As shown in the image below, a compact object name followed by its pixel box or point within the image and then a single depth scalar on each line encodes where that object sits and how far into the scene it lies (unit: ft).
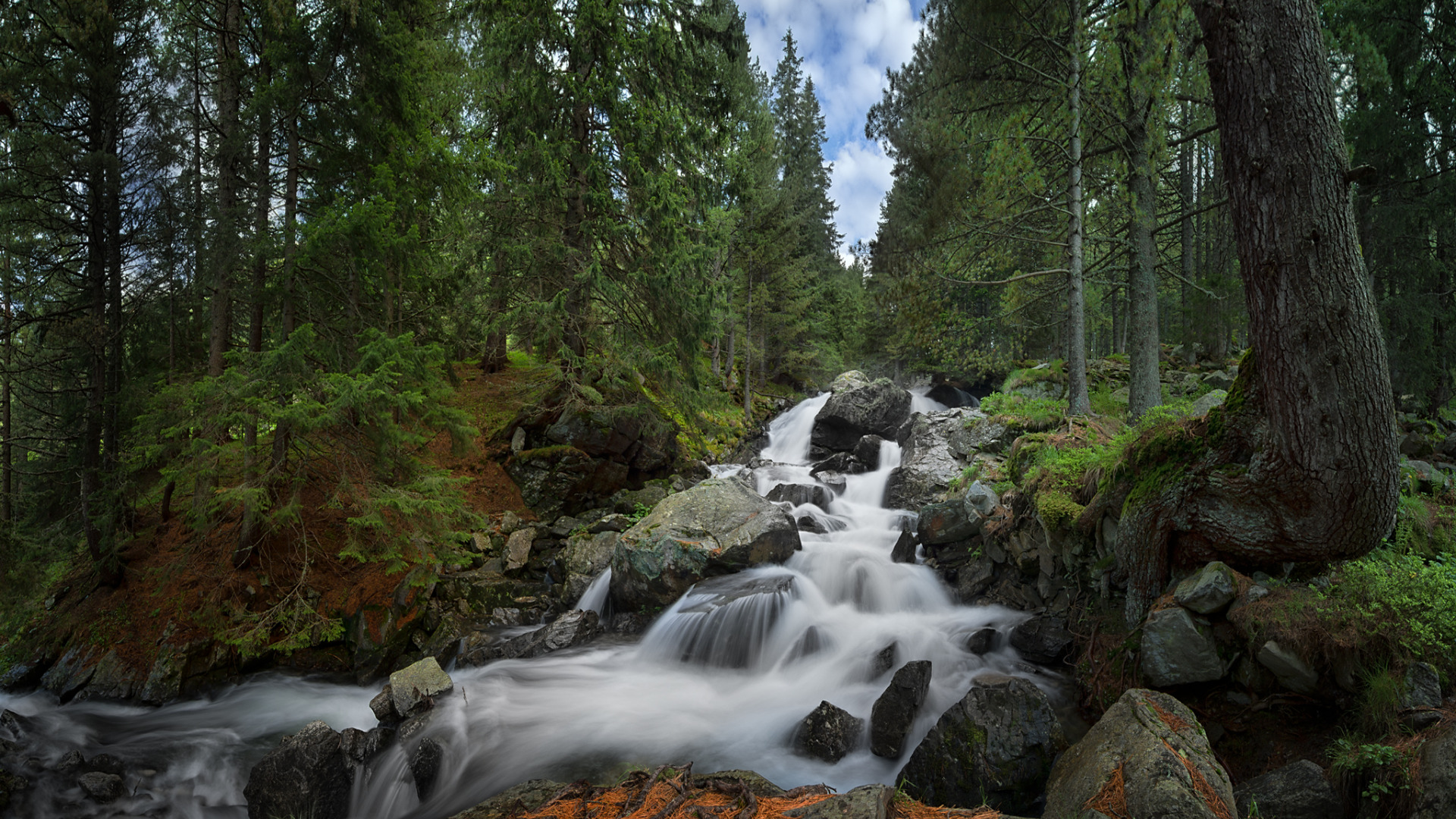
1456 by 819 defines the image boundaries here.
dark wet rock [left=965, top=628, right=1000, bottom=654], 21.76
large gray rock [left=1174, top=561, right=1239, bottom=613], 14.08
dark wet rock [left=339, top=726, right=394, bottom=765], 17.44
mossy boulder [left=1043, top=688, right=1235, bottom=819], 9.64
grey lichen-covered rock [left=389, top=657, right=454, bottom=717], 19.47
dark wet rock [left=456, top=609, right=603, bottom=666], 24.79
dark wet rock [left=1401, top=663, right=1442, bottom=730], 10.73
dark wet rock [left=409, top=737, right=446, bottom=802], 17.33
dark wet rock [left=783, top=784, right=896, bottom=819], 9.45
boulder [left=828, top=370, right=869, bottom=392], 59.88
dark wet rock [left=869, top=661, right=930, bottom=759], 17.28
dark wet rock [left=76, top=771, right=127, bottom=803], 17.80
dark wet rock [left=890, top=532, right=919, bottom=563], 30.04
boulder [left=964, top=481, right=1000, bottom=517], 27.26
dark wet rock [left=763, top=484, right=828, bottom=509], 41.24
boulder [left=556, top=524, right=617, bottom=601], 30.09
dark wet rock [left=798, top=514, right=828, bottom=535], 35.68
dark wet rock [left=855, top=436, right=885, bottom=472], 47.83
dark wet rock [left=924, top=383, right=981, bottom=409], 77.92
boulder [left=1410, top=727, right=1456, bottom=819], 9.16
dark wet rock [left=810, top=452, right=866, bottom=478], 47.57
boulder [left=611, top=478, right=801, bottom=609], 28.48
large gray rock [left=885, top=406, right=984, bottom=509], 37.78
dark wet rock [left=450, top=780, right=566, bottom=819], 13.56
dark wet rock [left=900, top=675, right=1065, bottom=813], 13.85
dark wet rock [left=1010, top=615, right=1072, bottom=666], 19.94
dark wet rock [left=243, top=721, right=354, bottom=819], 15.99
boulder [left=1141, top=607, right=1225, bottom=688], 14.10
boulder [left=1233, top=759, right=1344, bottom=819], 10.57
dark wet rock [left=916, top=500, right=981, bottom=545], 28.04
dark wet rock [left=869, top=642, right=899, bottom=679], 21.89
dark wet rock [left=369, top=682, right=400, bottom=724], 19.10
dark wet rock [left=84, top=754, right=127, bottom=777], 18.71
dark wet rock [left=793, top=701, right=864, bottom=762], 17.74
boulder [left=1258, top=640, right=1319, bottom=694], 12.67
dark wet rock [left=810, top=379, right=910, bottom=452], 56.18
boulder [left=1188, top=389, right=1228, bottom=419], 24.26
